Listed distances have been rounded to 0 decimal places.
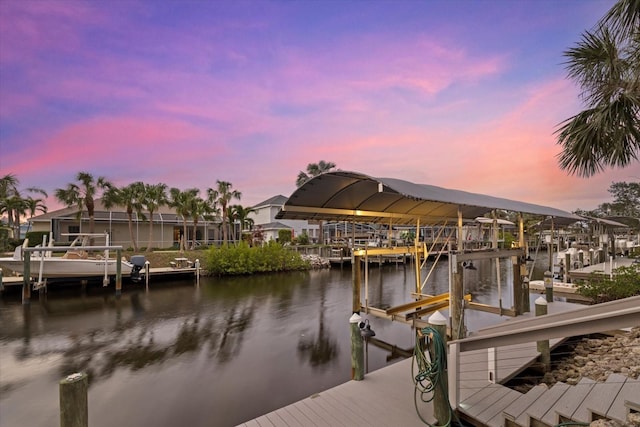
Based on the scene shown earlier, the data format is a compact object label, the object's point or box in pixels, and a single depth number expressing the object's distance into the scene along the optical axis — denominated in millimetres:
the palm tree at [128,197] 25422
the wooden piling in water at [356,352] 4938
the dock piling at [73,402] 3023
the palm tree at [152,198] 26089
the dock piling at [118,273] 15933
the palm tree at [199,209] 28125
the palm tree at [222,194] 31294
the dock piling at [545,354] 5664
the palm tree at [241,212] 33469
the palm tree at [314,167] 39906
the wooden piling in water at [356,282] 9625
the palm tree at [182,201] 27781
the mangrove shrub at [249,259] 21969
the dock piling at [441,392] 3562
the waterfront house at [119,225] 26734
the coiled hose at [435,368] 3525
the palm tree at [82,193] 24086
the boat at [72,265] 15805
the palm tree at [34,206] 34372
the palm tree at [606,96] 5781
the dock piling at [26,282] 13632
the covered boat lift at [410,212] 6527
